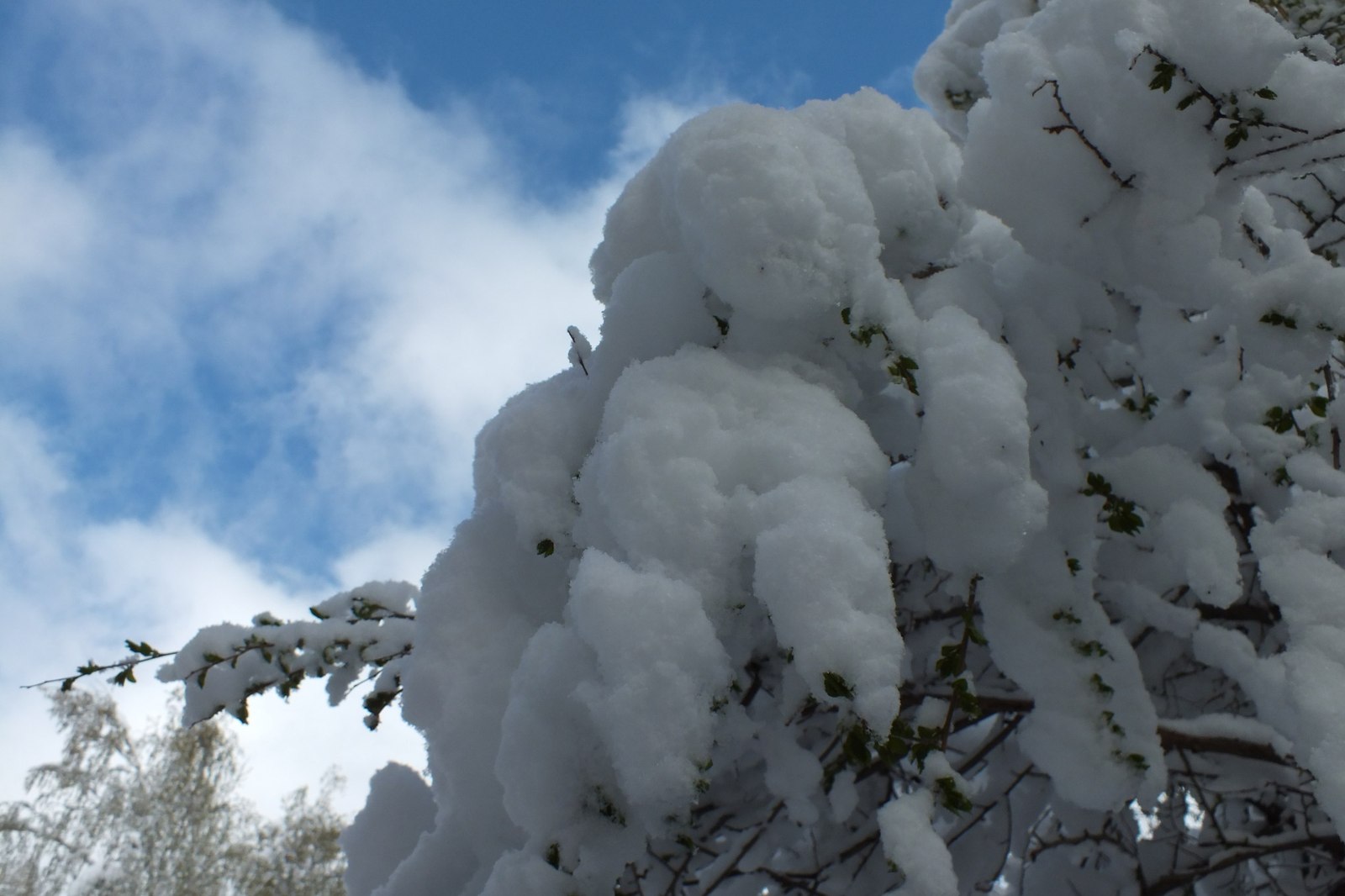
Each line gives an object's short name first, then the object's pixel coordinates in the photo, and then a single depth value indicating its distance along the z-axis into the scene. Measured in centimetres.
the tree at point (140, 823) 1182
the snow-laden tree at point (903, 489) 104
